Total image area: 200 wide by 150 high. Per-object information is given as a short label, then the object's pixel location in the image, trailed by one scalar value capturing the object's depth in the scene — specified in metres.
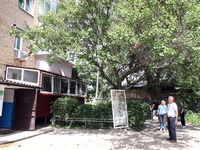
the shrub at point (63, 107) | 10.09
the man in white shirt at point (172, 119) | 6.99
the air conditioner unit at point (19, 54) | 11.84
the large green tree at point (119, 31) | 7.93
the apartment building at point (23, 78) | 9.54
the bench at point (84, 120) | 9.81
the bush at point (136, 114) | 9.64
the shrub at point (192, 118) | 11.83
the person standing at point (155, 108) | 11.91
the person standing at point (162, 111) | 9.64
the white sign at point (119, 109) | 9.04
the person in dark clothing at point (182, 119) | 10.73
